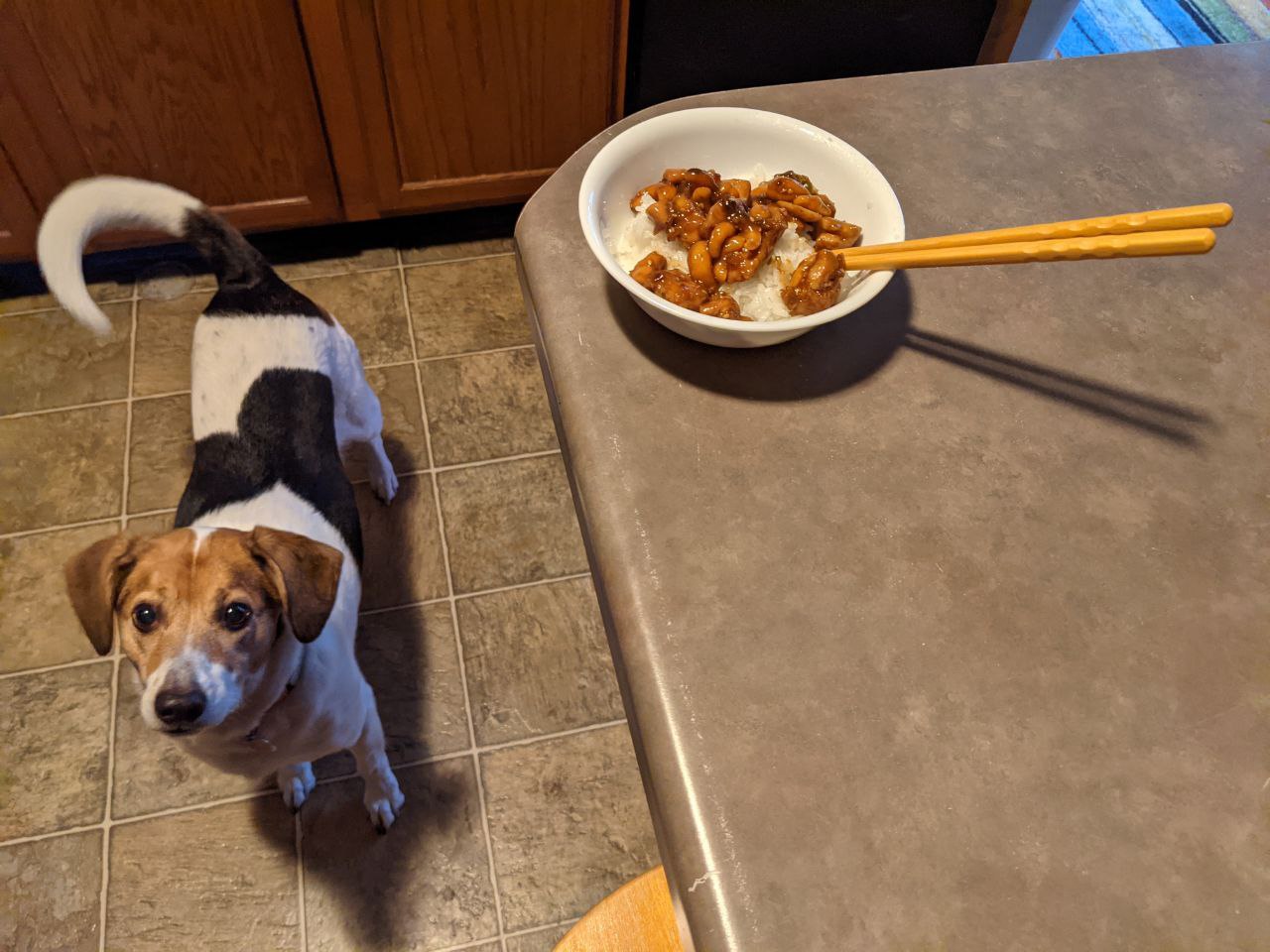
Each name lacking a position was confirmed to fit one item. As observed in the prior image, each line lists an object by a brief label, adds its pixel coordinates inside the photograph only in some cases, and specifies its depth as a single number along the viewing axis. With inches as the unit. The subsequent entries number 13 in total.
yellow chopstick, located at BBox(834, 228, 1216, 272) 27.4
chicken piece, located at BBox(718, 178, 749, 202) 36.7
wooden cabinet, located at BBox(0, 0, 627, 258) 65.1
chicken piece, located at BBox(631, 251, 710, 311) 34.3
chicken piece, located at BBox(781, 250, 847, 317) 33.7
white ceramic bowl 33.6
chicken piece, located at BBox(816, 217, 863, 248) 35.6
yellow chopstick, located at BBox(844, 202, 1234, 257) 28.5
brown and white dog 41.8
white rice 35.7
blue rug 106.6
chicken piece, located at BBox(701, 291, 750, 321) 34.1
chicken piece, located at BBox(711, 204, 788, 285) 34.9
